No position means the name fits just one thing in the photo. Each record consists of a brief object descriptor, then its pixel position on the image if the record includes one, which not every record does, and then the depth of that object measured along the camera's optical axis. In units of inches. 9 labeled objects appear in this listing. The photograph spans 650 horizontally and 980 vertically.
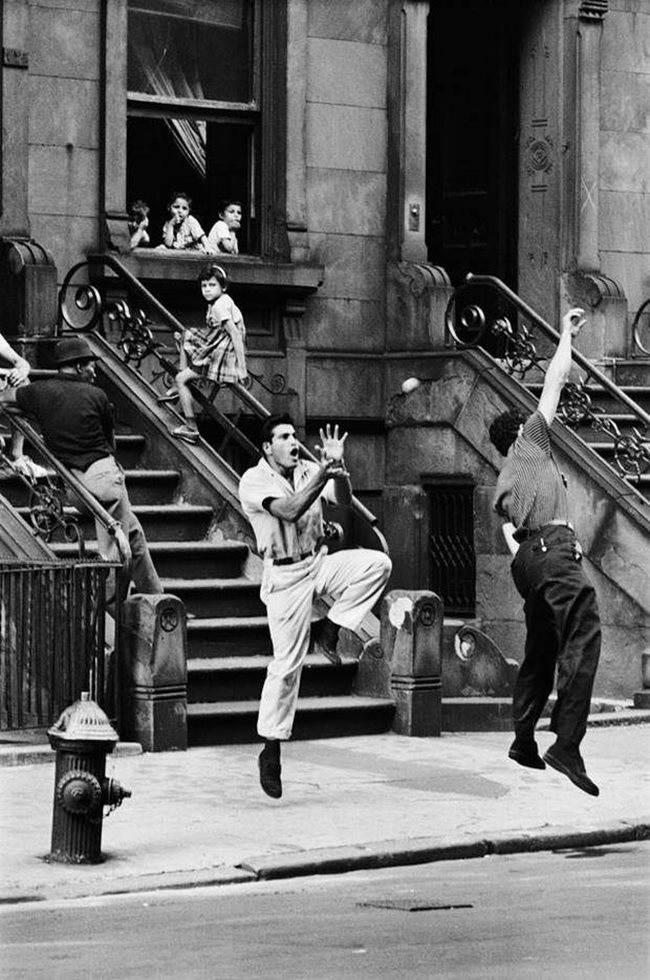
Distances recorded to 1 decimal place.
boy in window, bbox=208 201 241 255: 785.4
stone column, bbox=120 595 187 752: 553.9
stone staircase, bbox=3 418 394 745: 587.2
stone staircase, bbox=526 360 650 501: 757.9
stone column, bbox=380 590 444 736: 594.5
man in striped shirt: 466.3
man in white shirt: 489.4
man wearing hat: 586.6
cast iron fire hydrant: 418.3
